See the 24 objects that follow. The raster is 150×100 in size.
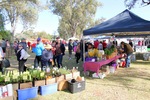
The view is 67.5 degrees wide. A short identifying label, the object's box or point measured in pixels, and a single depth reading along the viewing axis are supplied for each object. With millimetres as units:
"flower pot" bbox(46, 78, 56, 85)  3158
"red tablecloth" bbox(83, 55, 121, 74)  4374
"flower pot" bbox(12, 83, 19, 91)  2781
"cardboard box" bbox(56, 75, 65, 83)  3313
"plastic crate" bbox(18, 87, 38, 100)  2762
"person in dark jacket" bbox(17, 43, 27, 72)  4047
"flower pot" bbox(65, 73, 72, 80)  3471
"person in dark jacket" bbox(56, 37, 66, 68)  5294
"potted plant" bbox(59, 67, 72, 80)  3462
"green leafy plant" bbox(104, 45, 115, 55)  5122
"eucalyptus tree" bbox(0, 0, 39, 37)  10044
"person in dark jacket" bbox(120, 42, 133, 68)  5762
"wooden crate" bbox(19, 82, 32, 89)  2847
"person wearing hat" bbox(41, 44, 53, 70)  4381
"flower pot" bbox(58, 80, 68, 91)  3296
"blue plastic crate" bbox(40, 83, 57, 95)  3053
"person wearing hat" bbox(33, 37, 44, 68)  4489
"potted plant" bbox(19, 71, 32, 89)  2869
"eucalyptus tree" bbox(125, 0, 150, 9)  8532
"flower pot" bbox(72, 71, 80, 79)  3625
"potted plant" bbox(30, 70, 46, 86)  3033
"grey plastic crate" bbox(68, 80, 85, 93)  3201
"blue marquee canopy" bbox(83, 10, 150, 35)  4210
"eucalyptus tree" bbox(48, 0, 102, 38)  20452
